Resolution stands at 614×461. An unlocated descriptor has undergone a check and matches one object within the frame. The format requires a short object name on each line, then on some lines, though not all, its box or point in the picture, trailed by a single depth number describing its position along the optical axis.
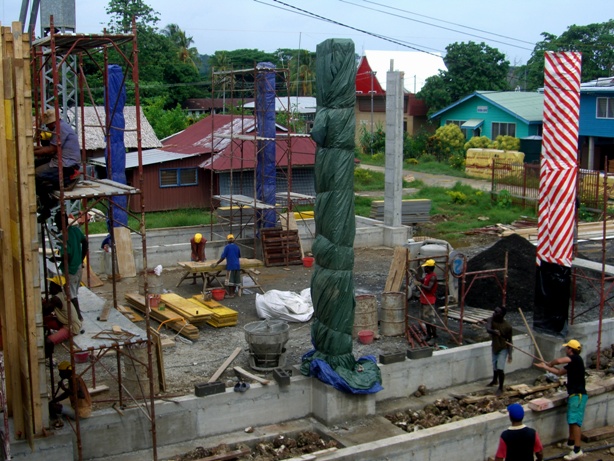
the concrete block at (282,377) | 13.05
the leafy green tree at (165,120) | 44.03
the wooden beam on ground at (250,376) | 13.08
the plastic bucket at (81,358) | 13.95
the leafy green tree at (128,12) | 56.62
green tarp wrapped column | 13.15
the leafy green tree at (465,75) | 55.53
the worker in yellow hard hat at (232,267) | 19.70
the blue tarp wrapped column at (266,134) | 24.48
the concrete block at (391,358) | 13.96
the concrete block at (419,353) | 14.27
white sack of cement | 17.97
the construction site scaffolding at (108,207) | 10.80
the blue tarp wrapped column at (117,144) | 22.00
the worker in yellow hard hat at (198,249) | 21.03
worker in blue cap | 10.01
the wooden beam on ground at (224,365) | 14.13
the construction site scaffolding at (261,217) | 23.83
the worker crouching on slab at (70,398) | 11.27
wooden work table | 19.97
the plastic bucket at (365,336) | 16.28
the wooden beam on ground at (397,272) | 17.88
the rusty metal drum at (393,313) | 16.66
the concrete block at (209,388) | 12.31
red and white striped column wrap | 15.33
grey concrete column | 25.42
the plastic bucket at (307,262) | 23.67
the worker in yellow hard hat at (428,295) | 16.22
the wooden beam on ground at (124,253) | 21.66
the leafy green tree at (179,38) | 78.44
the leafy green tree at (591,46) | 60.03
